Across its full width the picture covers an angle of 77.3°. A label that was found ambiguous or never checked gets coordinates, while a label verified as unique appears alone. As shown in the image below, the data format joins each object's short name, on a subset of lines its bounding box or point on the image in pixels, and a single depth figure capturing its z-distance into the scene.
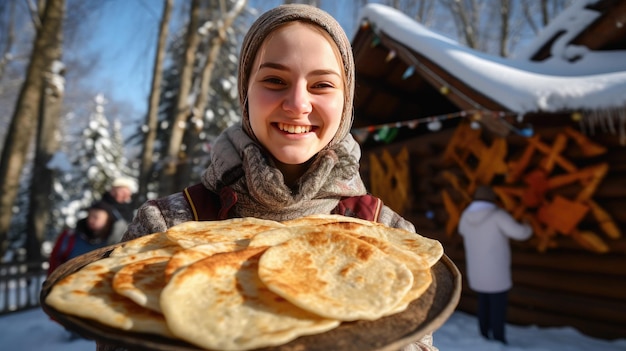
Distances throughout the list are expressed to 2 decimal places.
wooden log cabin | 4.57
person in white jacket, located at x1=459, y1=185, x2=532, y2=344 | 5.12
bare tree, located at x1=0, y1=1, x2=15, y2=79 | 16.33
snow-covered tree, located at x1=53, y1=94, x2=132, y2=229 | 16.12
